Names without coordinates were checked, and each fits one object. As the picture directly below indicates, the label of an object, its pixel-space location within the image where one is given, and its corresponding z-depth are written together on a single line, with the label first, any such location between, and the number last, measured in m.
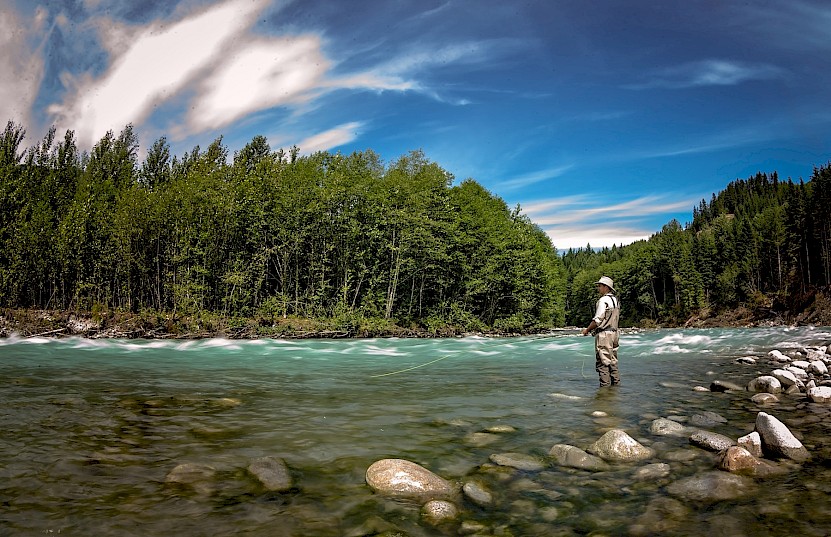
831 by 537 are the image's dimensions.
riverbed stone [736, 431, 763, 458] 5.73
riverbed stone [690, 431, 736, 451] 6.15
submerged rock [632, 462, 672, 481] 5.23
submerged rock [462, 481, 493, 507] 4.65
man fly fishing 11.76
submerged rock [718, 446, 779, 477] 5.20
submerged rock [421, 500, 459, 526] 4.19
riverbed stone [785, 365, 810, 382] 11.38
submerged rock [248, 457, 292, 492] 4.98
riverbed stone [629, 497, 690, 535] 3.95
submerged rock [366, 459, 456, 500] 4.83
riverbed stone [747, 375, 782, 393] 10.30
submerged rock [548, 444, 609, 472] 5.64
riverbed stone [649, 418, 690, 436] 7.07
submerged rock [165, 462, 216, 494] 4.88
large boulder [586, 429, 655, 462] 5.92
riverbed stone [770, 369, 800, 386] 10.70
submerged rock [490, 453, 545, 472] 5.64
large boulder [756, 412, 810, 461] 5.62
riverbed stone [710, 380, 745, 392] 10.82
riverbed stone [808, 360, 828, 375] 12.30
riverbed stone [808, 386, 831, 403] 9.04
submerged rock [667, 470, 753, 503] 4.62
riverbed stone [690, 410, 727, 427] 7.63
